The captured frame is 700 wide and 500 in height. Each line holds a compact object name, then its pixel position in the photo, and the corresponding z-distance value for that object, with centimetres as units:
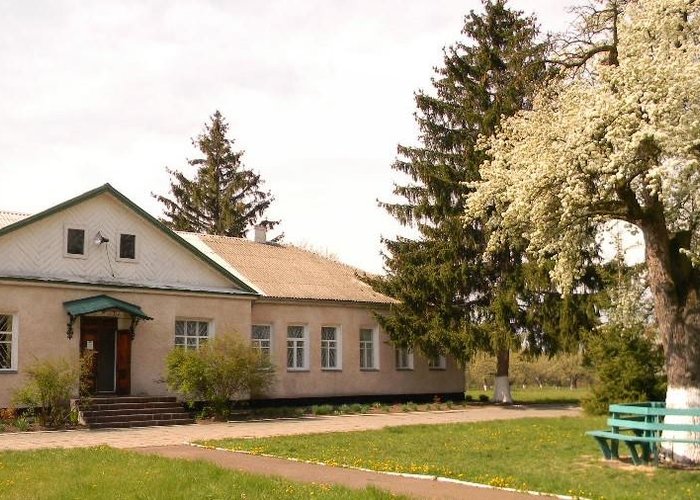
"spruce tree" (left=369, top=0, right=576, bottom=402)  2806
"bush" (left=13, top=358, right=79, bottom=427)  2075
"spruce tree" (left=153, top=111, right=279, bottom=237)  5069
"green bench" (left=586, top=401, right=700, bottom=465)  1200
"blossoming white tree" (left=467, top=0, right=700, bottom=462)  1230
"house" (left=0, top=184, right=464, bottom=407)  2245
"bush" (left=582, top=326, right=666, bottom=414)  2106
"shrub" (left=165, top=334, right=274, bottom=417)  2281
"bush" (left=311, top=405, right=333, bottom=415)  2611
